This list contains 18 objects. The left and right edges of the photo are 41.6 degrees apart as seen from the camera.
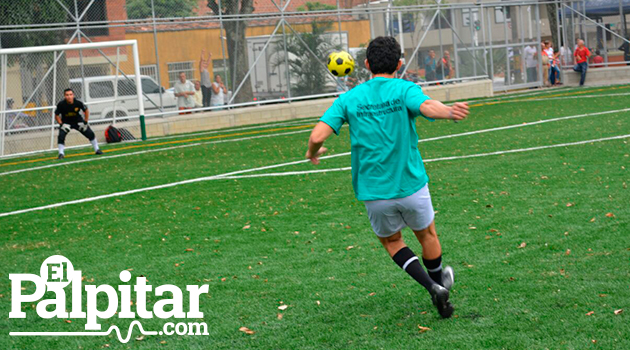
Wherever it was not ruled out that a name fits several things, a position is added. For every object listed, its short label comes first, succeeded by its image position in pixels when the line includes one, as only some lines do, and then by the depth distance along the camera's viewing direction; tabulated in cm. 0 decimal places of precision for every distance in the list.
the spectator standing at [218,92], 2627
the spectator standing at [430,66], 3200
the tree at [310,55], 2836
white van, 2278
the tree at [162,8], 2512
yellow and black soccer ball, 1041
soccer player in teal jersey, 525
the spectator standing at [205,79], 2602
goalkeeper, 1922
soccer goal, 2103
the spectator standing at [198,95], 2592
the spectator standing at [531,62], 3522
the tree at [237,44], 2675
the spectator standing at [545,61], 3550
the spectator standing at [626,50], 3512
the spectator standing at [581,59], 3461
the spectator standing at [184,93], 2555
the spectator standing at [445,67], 3225
